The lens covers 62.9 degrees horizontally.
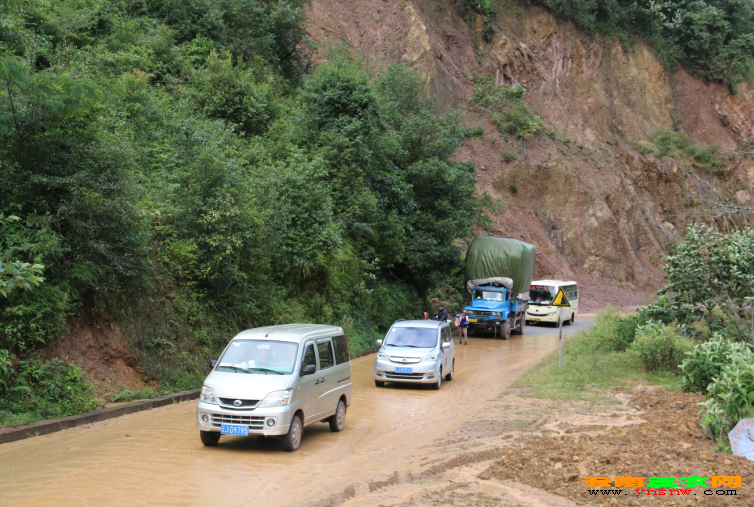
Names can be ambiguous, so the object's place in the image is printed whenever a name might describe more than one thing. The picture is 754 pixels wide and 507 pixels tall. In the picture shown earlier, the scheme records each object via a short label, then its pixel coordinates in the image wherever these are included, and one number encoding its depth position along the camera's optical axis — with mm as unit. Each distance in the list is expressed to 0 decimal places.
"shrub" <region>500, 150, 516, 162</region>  44062
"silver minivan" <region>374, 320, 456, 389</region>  14141
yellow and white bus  33719
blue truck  26125
